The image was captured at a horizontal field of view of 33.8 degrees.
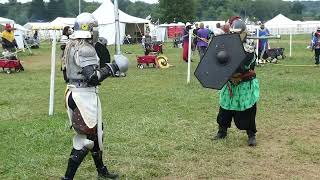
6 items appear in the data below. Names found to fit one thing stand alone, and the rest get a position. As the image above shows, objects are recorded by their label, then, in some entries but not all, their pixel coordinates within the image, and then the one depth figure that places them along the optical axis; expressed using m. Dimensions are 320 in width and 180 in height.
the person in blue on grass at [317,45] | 20.02
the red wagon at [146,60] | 20.23
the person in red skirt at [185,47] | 20.03
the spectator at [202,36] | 19.74
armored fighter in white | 5.08
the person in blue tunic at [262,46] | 20.77
